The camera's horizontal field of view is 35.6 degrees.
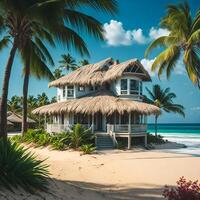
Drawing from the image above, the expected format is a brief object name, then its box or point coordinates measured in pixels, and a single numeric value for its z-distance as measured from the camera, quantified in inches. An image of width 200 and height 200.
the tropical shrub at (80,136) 890.1
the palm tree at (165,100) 1423.5
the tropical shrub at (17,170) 267.1
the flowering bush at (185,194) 217.0
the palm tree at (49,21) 412.5
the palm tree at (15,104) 2489.8
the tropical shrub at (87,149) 810.8
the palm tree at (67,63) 2295.8
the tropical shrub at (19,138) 1023.0
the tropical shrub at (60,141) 875.4
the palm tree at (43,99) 2111.2
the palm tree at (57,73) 2112.7
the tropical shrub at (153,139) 1134.4
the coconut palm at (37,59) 732.7
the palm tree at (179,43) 912.9
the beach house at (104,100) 977.5
